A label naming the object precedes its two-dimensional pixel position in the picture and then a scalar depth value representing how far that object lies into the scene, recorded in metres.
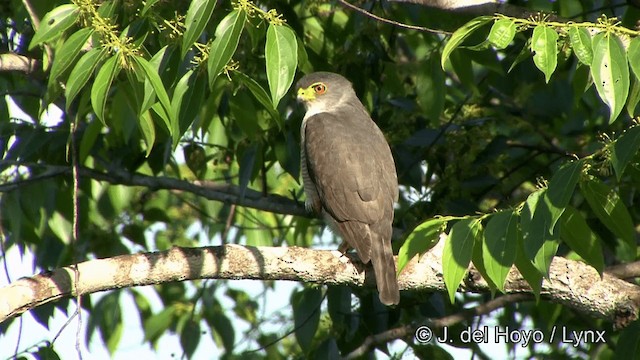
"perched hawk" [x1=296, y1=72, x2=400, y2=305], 9.86
